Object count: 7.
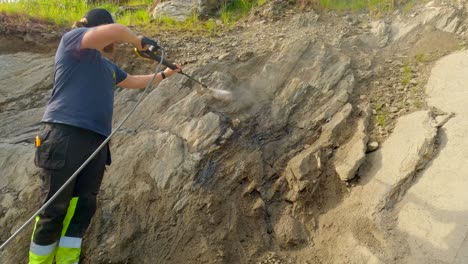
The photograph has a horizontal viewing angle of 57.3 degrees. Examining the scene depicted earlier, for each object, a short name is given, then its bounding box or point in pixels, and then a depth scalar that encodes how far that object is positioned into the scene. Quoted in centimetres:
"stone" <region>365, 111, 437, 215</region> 343
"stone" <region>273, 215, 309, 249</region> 344
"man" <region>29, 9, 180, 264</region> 279
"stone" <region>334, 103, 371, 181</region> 365
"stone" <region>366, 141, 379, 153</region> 382
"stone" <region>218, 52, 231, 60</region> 471
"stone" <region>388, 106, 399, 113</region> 415
